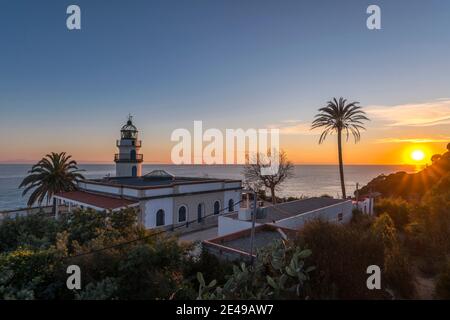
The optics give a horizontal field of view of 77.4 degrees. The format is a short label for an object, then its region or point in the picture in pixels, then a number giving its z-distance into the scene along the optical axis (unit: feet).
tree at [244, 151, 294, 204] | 121.29
